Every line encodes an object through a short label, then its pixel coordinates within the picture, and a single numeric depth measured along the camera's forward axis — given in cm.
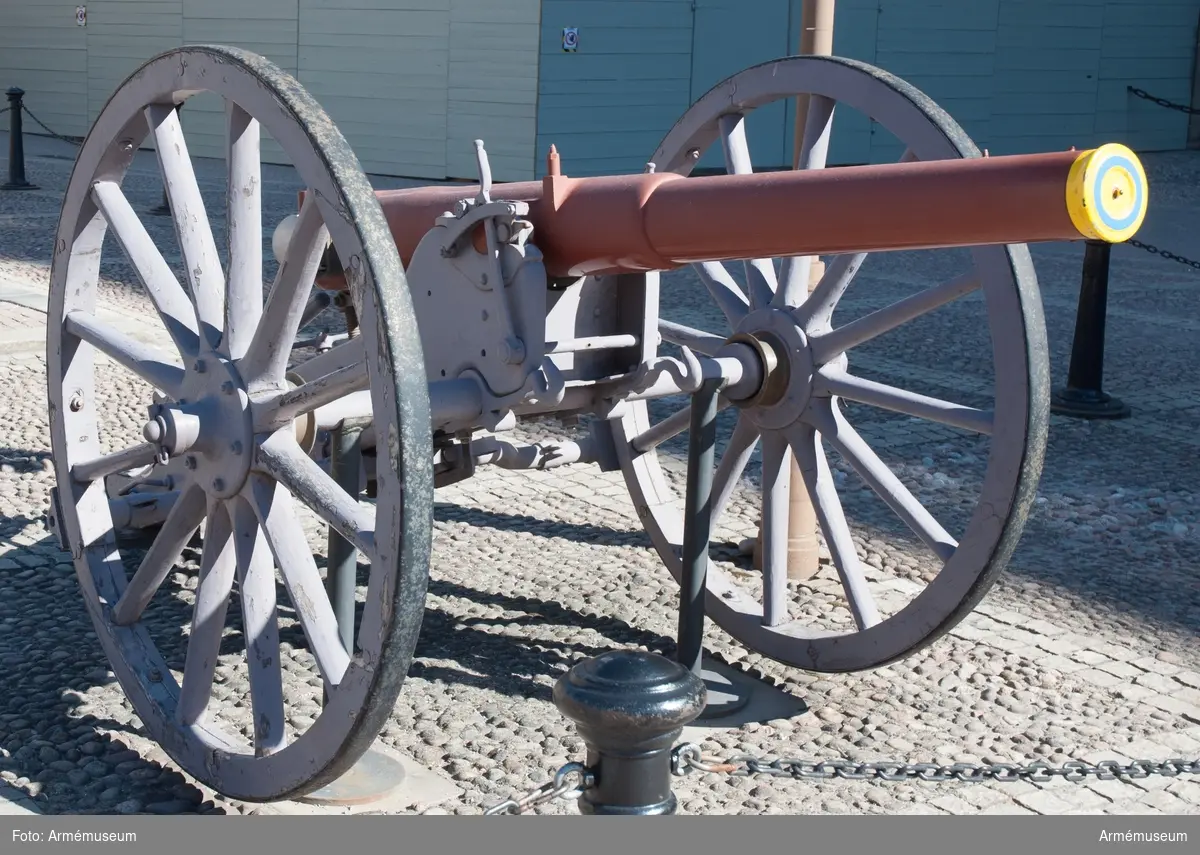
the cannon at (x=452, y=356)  271
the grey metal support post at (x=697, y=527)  371
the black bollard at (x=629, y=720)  242
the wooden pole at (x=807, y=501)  481
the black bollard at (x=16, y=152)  1361
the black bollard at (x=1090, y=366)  699
